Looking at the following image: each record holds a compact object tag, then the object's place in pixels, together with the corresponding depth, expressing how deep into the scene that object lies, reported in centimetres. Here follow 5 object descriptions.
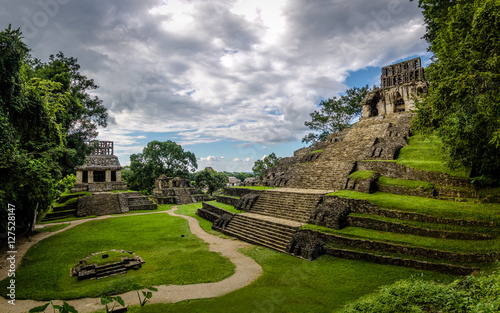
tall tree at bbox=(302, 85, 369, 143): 3775
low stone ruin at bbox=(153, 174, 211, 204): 3178
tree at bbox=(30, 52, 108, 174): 1975
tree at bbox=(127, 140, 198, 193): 3981
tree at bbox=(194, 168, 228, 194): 3976
